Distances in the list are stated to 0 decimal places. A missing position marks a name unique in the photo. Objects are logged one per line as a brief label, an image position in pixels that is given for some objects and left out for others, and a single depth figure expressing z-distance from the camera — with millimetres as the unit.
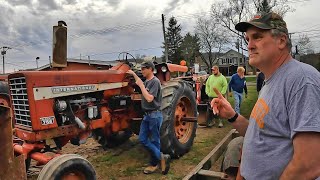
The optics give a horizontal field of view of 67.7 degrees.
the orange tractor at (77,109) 2892
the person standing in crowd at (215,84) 6505
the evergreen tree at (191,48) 43208
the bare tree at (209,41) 39640
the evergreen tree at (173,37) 43499
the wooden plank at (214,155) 2602
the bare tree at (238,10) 28498
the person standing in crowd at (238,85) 6481
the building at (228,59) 54753
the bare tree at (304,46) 39324
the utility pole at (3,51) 25002
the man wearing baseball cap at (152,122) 3590
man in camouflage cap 1084
